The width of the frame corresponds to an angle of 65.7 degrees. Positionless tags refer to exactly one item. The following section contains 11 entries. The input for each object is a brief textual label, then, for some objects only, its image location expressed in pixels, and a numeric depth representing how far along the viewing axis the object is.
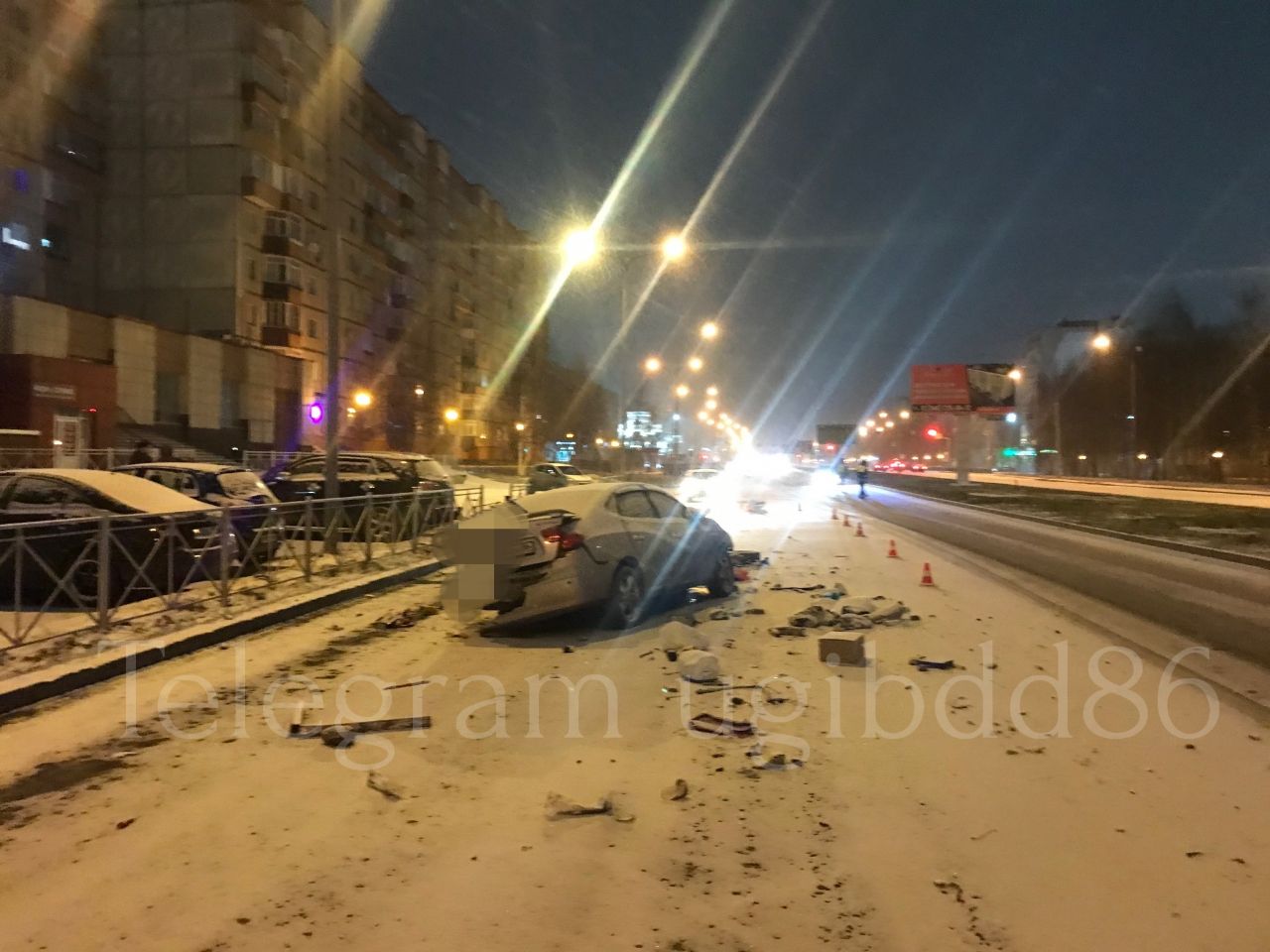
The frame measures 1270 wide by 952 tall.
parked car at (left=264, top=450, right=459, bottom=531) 20.45
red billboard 53.72
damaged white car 9.40
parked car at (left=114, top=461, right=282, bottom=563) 14.80
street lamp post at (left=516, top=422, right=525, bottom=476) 53.66
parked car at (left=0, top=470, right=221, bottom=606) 8.30
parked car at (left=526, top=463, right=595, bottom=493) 35.56
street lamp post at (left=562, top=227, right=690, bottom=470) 24.38
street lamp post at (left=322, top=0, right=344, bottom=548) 14.46
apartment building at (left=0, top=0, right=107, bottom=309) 39.91
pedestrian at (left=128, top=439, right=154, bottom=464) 24.95
